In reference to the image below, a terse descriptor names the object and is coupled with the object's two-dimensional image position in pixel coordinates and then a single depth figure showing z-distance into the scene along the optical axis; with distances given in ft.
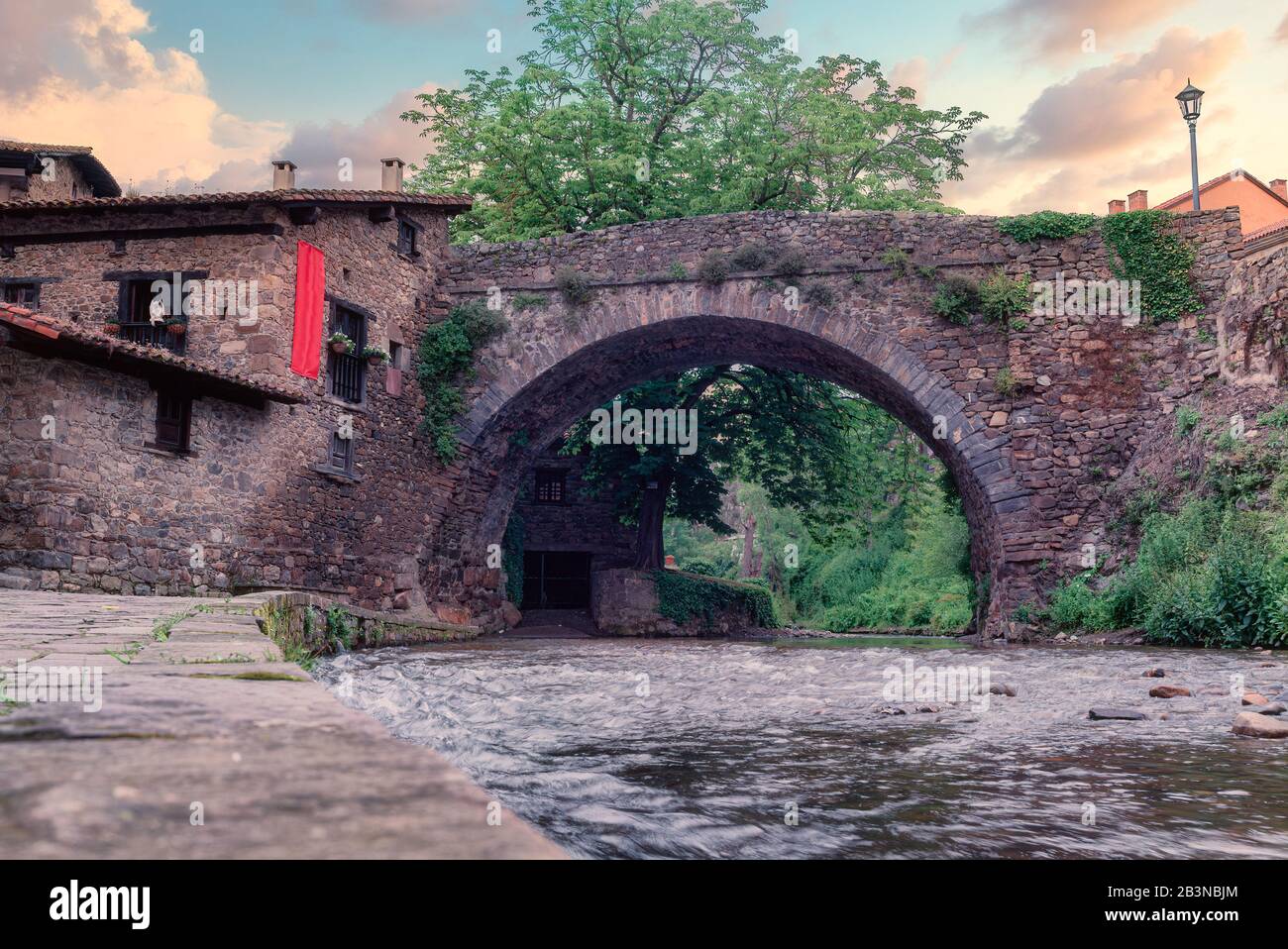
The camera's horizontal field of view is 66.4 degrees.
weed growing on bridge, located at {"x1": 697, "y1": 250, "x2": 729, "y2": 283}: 46.16
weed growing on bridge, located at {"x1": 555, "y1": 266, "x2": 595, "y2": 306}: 47.50
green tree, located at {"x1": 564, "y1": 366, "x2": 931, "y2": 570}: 61.67
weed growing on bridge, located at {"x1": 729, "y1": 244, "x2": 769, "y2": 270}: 45.96
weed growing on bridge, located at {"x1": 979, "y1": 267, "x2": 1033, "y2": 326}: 44.19
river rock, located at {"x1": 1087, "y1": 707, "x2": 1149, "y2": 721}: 15.17
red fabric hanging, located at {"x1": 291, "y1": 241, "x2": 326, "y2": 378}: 40.86
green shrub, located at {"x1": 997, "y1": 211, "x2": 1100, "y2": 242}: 44.14
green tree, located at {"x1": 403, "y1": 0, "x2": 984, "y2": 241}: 60.70
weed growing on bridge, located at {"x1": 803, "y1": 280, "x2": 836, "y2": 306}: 45.57
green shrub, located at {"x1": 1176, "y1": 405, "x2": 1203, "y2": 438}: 39.73
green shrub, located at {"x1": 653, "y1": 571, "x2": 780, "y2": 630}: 62.80
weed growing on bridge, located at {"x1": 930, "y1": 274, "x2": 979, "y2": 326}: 44.32
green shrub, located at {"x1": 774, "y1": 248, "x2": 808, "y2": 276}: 45.65
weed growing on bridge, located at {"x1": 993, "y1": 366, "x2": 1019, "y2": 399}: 43.78
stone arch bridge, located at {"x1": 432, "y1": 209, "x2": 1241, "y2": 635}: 43.14
